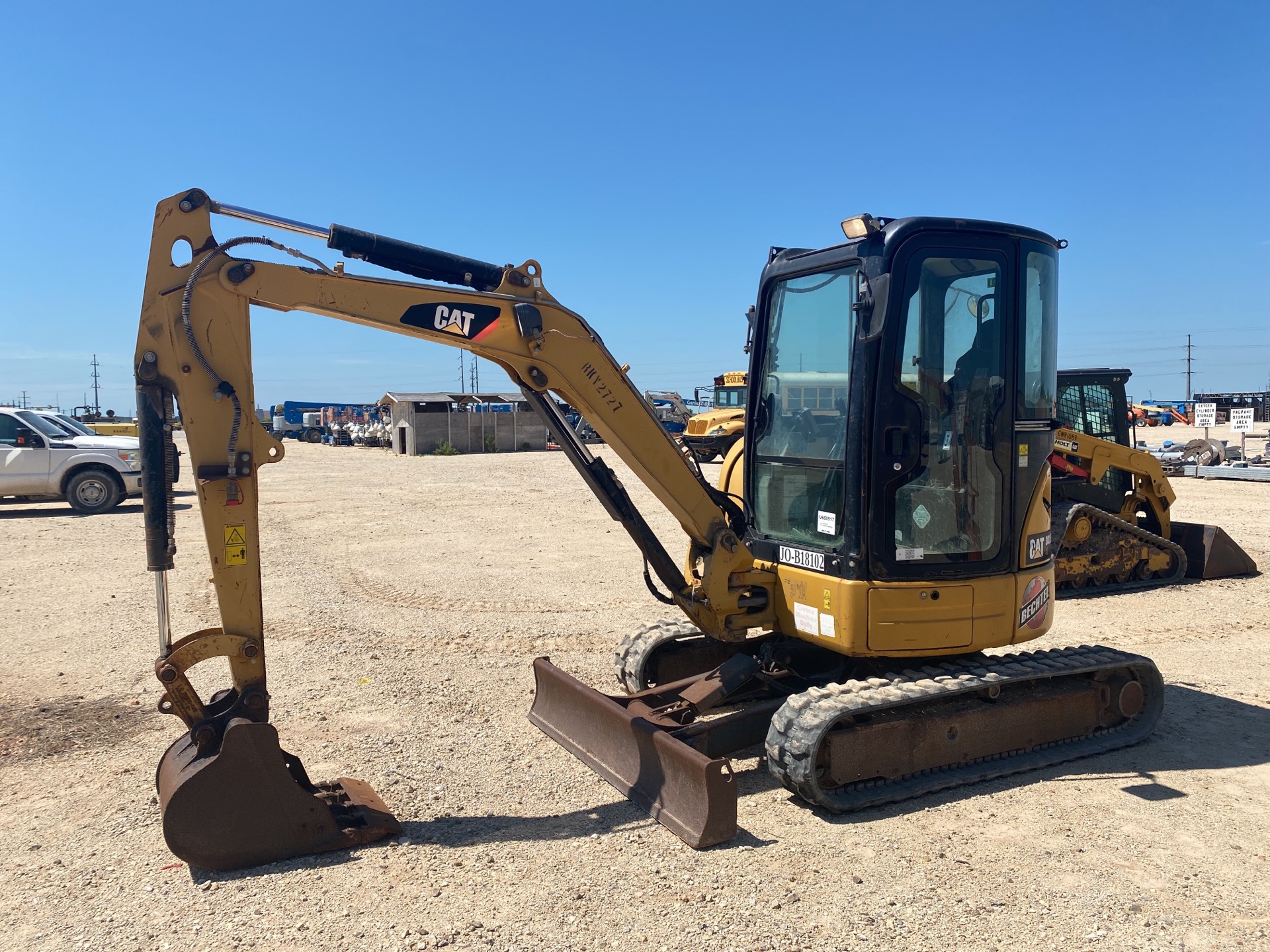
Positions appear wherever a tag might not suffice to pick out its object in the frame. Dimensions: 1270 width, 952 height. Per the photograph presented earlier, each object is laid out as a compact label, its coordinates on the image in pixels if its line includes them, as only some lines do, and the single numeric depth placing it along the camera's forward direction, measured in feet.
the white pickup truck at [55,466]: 53.72
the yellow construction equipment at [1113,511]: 33.68
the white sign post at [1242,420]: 85.40
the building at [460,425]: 120.67
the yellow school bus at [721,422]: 84.69
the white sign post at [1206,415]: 84.99
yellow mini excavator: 13.92
